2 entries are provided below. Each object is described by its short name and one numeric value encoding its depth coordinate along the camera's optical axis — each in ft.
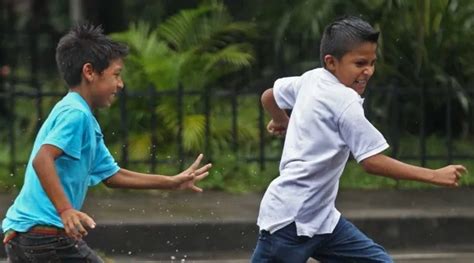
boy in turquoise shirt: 27.30
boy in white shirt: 28.30
